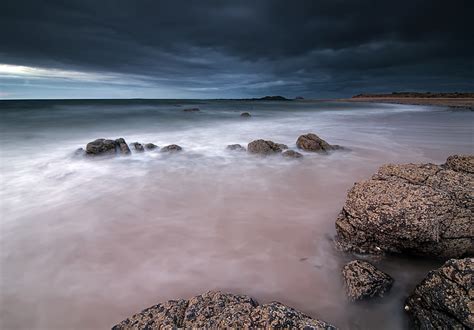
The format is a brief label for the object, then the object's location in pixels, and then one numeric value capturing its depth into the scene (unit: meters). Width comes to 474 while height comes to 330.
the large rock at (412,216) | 3.12
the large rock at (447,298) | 2.09
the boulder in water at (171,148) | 10.50
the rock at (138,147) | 10.41
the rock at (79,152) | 10.11
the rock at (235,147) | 10.82
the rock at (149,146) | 10.88
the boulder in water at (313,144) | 9.80
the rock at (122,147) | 9.87
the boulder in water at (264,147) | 9.59
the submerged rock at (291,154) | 8.94
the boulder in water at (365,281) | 2.79
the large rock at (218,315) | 2.09
